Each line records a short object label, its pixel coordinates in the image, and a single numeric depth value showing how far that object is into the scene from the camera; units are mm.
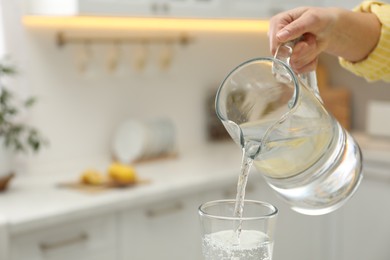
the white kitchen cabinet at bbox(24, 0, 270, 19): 2131
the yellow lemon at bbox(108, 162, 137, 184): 2053
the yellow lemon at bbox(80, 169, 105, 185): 2098
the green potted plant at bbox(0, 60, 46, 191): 1974
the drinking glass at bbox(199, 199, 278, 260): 746
